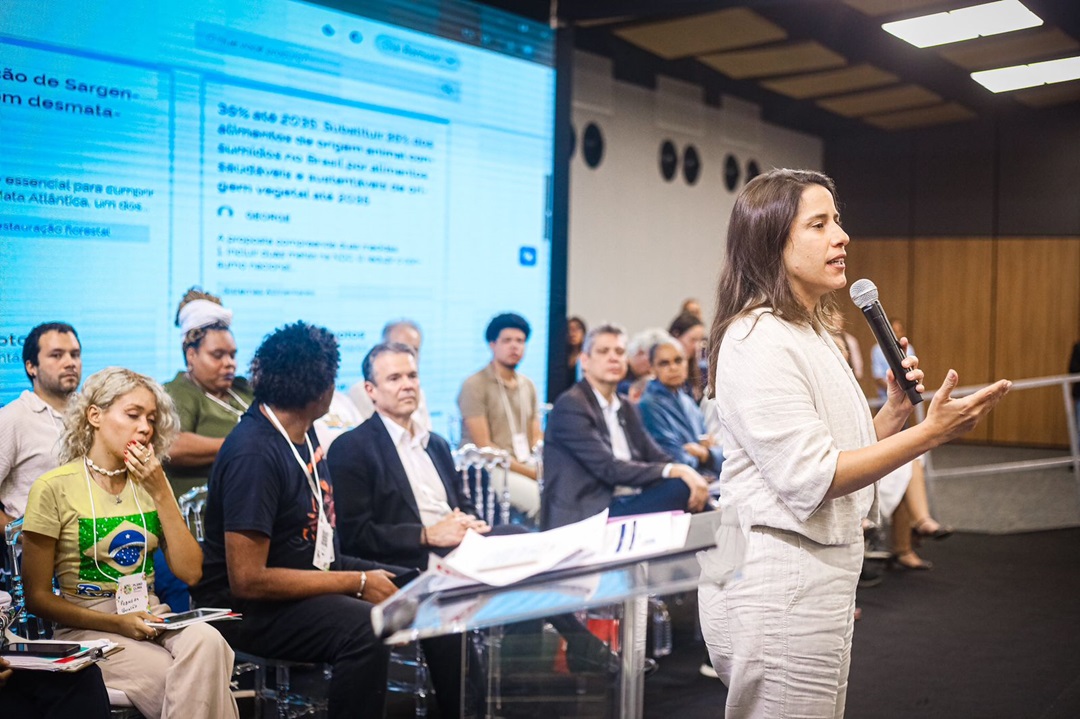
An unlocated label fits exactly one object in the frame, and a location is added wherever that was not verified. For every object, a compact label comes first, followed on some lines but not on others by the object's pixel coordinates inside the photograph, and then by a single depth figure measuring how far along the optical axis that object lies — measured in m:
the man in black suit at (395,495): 3.09
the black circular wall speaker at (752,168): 9.92
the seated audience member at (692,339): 5.84
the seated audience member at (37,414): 3.00
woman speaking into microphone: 1.62
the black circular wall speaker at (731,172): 9.73
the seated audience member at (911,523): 5.60
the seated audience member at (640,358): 5.15
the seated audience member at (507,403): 4.88
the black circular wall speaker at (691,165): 9.23
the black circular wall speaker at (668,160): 8.95
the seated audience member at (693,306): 7.53
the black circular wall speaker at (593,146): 8.00
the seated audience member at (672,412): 4.90
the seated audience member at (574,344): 6.51
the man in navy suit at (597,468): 4.10
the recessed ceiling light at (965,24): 4.94
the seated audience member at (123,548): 2.38
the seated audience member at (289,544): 2.57
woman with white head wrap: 3.56
